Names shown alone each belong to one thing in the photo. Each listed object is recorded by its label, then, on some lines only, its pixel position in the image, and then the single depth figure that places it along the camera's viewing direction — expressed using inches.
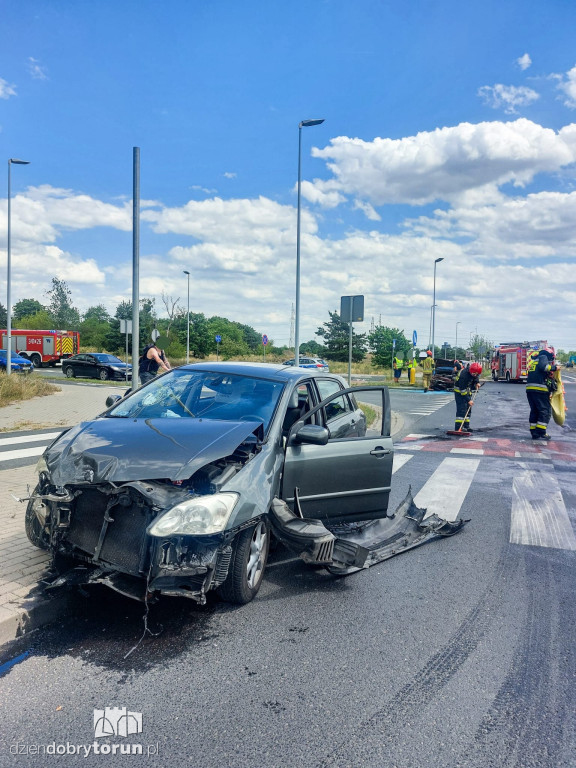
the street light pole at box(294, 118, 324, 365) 760.3
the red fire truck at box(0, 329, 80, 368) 1841.8
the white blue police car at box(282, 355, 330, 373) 1473.7
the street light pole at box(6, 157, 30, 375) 959.6
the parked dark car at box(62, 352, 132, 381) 1274.6
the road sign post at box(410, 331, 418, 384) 1357.0
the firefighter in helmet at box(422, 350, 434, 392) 1196.5
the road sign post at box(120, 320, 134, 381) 783.5
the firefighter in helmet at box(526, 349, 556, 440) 503.5
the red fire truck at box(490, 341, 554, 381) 1555.1
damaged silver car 129.8
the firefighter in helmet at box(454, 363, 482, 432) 511.5
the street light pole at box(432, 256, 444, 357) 1806.0
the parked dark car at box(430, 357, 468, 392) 1168.2
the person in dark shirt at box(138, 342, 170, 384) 437.4
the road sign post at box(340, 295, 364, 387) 605.9
